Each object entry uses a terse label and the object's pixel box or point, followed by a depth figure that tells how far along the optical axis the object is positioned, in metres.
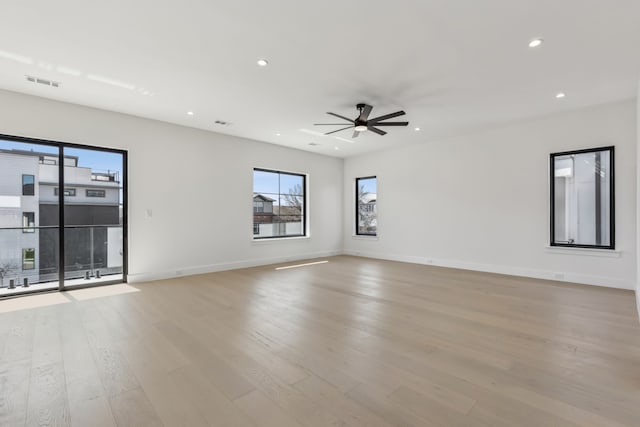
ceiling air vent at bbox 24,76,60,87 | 3.88
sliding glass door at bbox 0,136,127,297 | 4.43
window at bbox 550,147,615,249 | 4.96
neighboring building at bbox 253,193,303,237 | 7.25
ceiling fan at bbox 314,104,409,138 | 4.45
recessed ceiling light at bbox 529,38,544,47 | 3.03
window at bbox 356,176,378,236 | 8.43
